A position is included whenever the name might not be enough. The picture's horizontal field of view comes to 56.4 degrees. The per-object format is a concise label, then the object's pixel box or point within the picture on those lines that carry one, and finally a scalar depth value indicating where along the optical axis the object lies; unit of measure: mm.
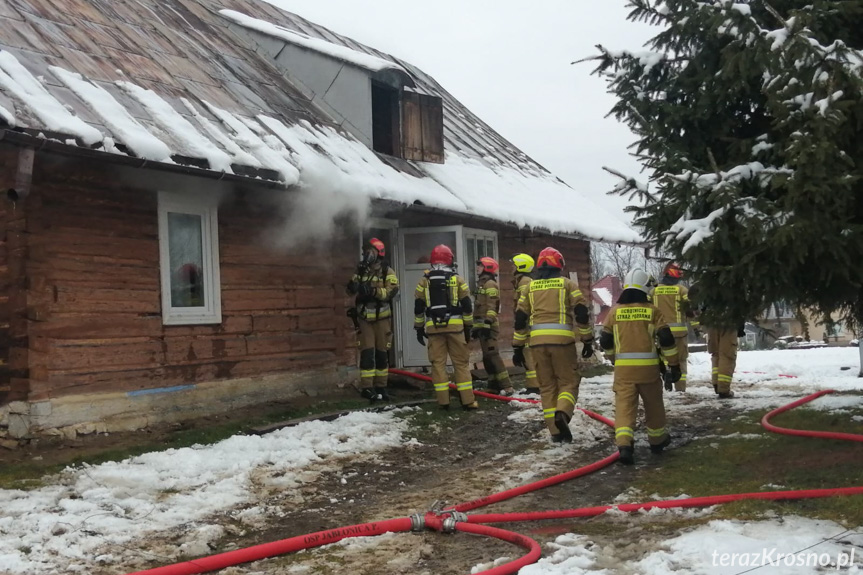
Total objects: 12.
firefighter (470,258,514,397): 11352
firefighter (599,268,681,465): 7195
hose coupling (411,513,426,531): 5242
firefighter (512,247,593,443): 8047
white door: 12352
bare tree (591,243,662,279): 74375
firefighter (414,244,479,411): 10039
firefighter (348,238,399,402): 10328
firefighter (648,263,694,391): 10945
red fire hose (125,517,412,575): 4500
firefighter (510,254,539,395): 10680
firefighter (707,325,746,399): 10625
